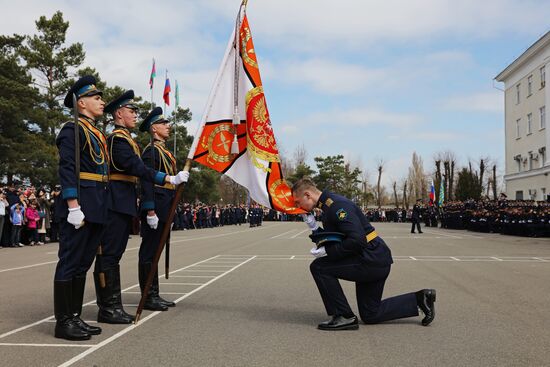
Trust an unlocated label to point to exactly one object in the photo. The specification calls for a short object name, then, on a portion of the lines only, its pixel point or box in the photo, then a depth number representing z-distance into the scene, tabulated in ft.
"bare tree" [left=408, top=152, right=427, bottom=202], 340.24
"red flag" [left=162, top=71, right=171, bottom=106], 116.67
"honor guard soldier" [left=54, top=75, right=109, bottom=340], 17.85
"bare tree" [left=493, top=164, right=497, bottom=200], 268.82
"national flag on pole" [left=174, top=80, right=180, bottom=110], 142.53
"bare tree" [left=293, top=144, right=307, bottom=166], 278.77
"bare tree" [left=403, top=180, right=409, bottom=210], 330.48
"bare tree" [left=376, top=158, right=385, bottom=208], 330.54
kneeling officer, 19.31
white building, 138.92
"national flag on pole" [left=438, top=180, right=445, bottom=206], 153.24
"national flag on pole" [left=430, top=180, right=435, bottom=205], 149.91
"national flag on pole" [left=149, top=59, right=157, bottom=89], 129.49
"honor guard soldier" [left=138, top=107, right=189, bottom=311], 22.62
